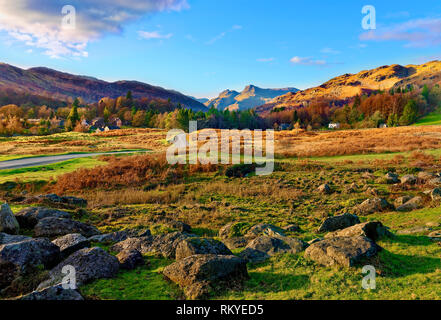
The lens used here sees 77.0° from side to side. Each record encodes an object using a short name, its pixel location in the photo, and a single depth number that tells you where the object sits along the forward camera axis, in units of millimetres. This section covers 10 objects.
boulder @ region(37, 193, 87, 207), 16741
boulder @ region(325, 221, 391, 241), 8438
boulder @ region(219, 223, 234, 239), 11728
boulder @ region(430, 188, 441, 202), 14969
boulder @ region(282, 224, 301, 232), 12463
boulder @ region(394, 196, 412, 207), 16281
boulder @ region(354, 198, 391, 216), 15562
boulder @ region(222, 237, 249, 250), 9492
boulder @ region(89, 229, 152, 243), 10078
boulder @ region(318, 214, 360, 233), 11797
